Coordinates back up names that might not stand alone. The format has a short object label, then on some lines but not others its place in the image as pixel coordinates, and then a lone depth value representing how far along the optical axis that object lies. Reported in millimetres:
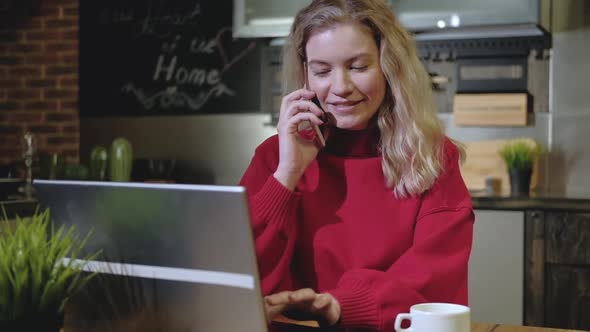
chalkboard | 3936
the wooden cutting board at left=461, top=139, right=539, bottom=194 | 3446
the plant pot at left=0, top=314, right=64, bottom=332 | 829
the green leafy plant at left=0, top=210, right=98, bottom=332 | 830
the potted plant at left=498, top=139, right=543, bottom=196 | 3207
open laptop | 808
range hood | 3250
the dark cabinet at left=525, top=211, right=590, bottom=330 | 2898
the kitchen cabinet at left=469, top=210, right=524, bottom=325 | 2996
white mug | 936
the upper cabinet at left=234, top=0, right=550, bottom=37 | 3104
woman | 1326
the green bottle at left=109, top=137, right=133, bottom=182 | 3553
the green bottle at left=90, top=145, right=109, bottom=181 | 3588
